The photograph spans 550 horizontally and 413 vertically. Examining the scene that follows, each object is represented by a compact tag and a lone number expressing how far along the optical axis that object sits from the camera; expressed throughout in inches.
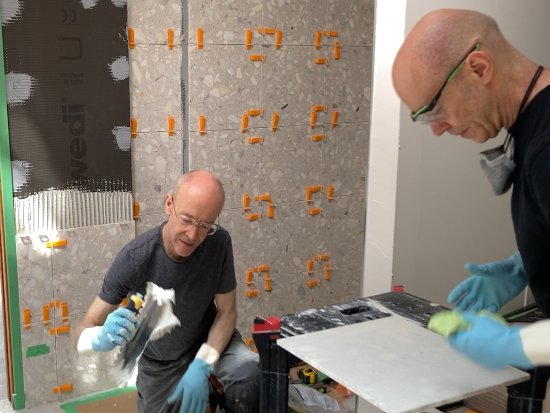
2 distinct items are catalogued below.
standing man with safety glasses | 57.4
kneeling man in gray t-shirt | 97.3
